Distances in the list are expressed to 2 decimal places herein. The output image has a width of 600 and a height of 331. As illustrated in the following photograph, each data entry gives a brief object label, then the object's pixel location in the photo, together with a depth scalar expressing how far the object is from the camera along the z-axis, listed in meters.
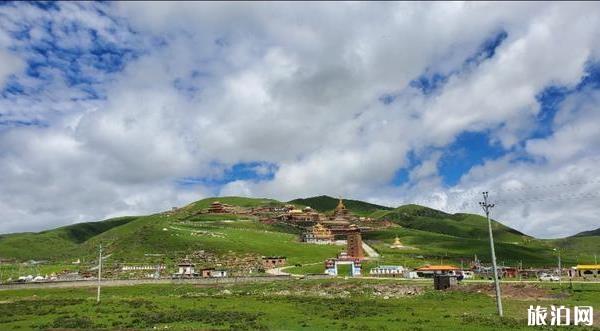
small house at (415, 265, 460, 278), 115.25
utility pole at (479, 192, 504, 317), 53.05
